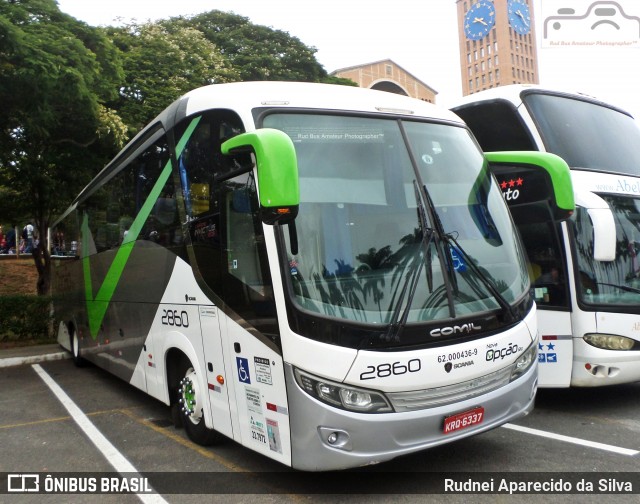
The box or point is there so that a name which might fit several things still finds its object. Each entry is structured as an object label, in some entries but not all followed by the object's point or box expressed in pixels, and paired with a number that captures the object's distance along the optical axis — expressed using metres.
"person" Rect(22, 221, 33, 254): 24.27
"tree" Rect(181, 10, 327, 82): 25.92
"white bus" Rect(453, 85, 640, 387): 6.07
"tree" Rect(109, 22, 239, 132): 16.66
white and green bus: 3.87
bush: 13.18
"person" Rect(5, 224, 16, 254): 26.20
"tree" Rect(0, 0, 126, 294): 9.55
